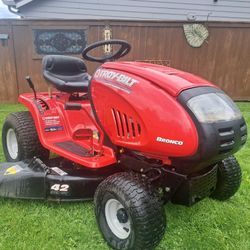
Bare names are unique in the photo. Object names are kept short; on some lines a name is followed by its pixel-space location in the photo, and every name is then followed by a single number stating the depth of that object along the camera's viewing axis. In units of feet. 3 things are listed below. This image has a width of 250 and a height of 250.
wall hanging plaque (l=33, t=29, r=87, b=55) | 21.33
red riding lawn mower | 5.38
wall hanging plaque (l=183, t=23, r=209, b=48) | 22.43
